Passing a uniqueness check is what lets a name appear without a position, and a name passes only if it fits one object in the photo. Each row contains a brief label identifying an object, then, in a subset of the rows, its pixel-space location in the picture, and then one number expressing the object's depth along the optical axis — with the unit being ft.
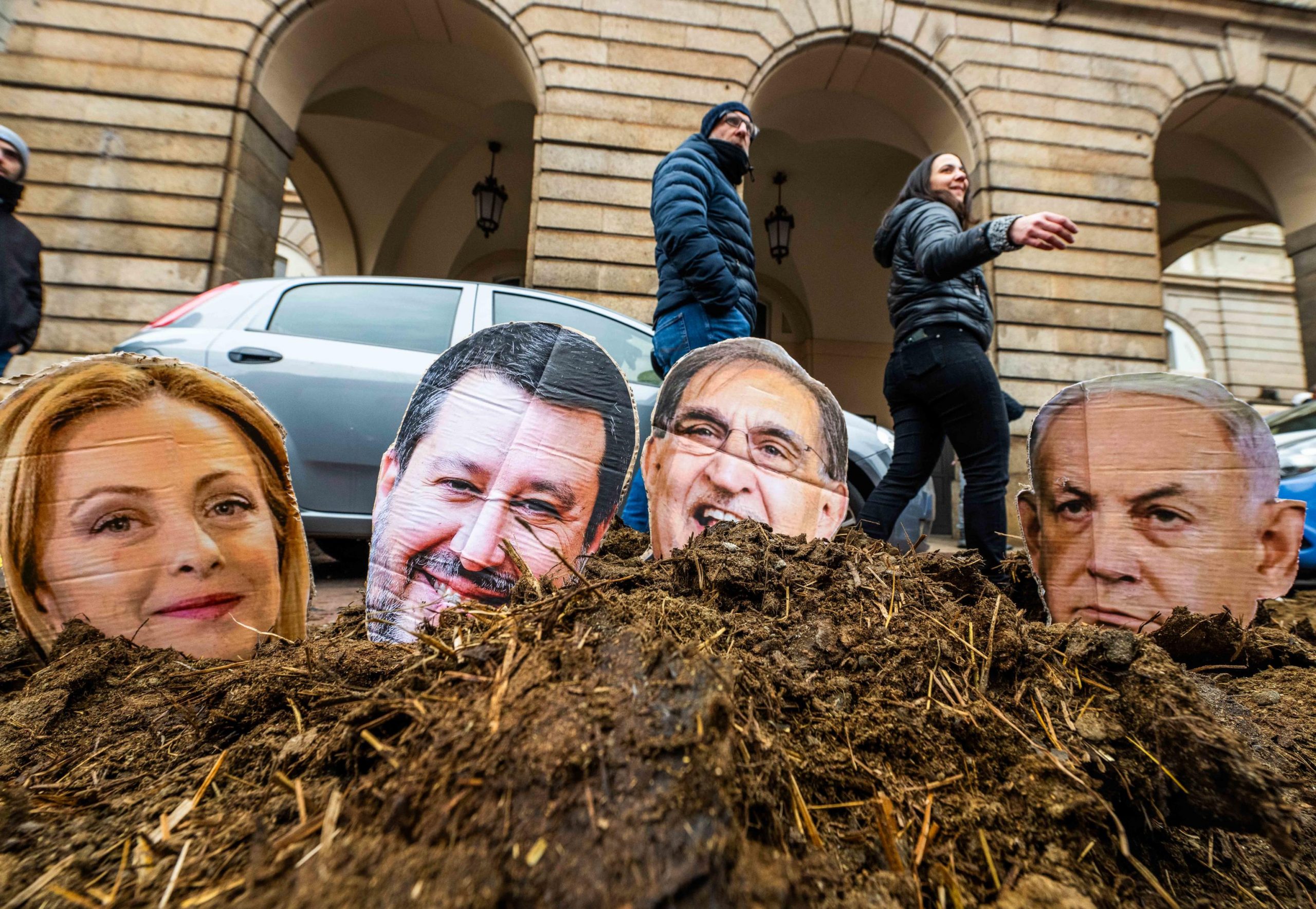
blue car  10.34
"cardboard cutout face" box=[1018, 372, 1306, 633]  5.34
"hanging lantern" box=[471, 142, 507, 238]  22.85
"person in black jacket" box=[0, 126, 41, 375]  9.29
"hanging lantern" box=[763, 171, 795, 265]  25.99
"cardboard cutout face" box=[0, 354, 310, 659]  4.59
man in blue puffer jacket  7.55
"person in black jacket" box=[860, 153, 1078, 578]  6.75
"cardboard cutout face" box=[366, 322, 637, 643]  5.54
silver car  8.93
